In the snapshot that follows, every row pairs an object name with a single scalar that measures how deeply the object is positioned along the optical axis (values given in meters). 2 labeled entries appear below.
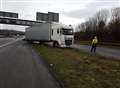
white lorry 12.21
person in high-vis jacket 9.53
